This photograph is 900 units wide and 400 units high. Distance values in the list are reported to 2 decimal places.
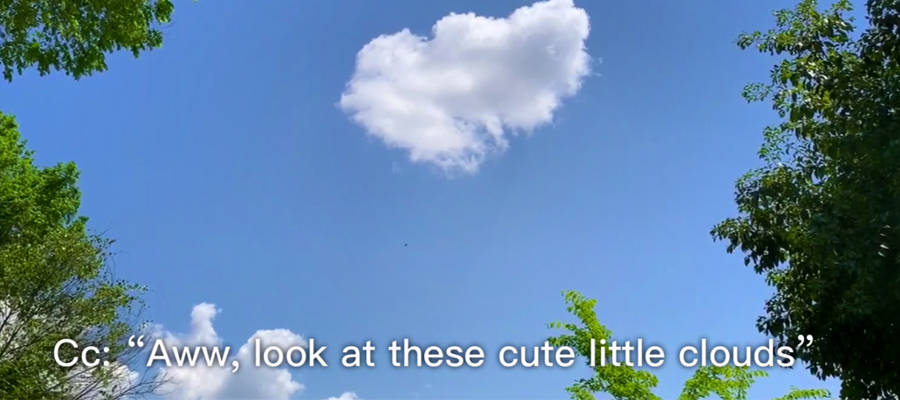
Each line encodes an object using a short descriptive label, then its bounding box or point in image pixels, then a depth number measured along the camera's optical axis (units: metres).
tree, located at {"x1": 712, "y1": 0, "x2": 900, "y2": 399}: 11.07
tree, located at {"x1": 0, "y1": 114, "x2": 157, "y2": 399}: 15.91
